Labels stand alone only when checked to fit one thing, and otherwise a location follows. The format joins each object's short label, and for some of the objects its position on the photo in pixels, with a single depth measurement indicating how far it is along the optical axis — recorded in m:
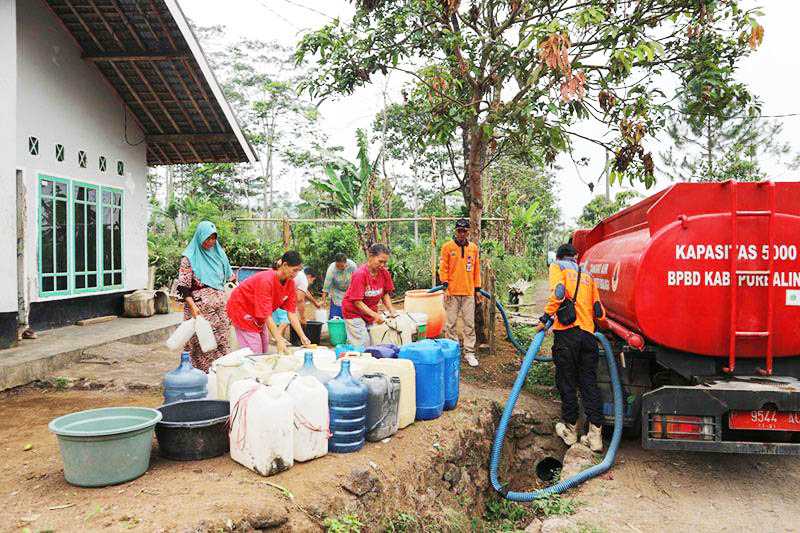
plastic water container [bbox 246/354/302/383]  4.90
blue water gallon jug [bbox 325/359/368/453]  4.45
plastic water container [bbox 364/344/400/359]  5.84
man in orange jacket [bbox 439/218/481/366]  8.08
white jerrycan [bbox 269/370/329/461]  4.14
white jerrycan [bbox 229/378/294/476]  3.87
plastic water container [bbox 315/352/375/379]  4.88
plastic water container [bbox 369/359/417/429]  5.19
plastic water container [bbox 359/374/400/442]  4.75
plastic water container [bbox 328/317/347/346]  7.39
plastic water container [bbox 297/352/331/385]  4.66
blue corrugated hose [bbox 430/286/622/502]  5.08
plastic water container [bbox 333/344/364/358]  5.59
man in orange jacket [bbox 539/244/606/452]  5.64
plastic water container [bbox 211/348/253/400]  4.81
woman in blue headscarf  5.98
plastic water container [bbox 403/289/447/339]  8.91
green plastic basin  3.54
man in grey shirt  8.66
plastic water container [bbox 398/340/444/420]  5.47
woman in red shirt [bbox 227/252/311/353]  5.57
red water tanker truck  4.64
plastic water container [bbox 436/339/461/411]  5.82
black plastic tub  4.08
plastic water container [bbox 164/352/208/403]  4.82
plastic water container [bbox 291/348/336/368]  5.13
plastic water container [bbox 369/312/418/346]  7.12
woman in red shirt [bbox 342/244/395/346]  6.53
